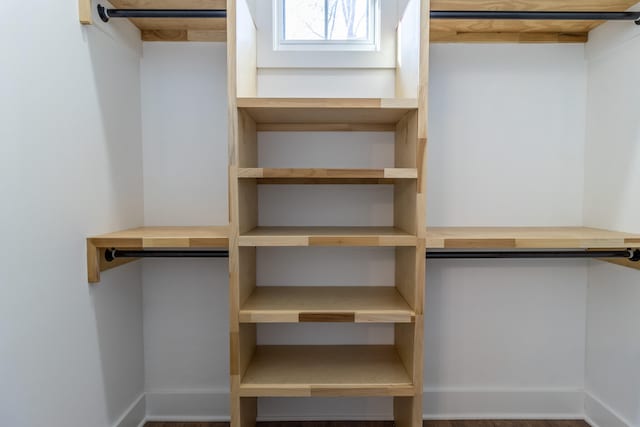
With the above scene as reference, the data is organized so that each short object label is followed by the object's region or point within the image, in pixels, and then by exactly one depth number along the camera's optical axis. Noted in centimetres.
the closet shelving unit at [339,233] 130
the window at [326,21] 178
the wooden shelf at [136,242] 131
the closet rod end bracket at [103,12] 137
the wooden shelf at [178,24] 145
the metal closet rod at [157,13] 135
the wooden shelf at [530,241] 134
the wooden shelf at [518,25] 145
